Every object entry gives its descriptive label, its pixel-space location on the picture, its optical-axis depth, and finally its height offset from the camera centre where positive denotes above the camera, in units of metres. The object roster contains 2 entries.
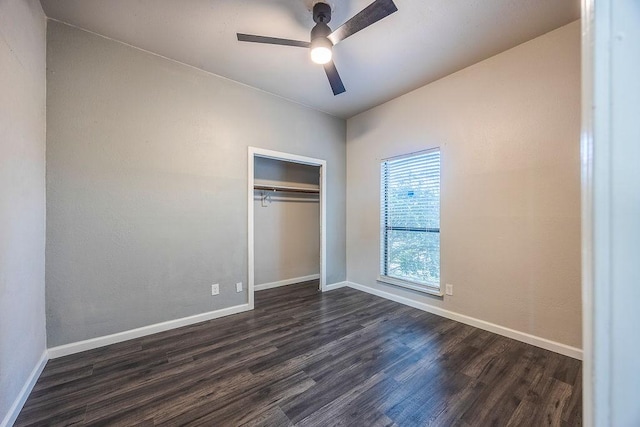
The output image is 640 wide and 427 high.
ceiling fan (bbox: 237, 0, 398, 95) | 1.78 +1.31
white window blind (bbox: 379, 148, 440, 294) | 3.09 -0.11
